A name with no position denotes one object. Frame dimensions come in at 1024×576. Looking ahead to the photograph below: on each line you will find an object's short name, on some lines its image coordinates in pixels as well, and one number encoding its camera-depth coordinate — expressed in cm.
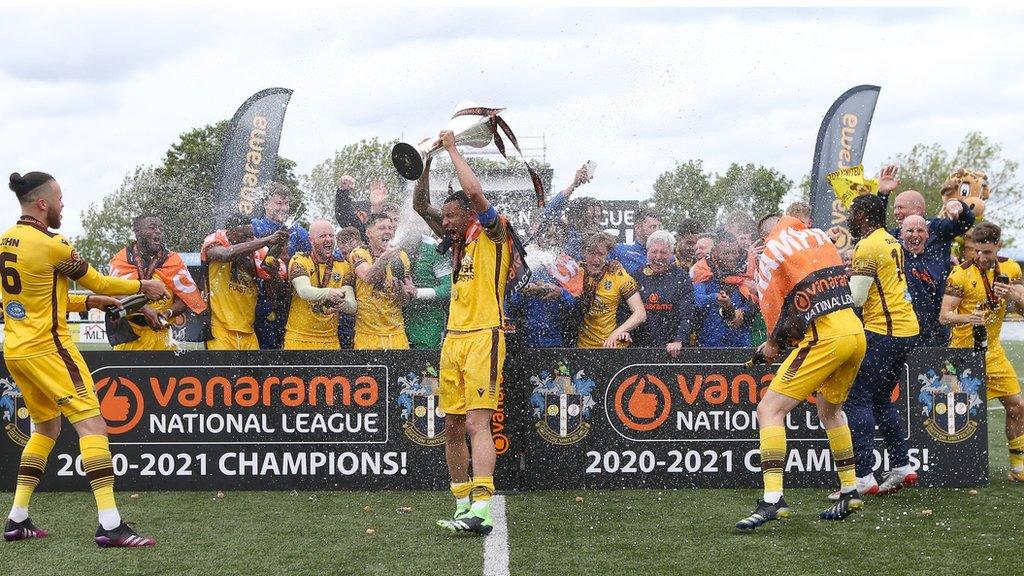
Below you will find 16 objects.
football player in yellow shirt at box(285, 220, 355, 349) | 852
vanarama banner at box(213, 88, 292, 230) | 1379
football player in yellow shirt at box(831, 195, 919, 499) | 727
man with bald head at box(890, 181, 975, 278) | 816
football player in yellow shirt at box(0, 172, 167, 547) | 609
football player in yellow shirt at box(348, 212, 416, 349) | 892
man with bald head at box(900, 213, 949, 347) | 823
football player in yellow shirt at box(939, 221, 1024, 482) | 840
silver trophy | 615
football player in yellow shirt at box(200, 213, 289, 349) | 873
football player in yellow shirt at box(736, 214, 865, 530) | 632
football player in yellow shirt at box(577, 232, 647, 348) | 883
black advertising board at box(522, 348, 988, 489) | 790
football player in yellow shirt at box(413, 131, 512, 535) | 624
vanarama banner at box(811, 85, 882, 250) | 1387
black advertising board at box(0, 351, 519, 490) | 788
